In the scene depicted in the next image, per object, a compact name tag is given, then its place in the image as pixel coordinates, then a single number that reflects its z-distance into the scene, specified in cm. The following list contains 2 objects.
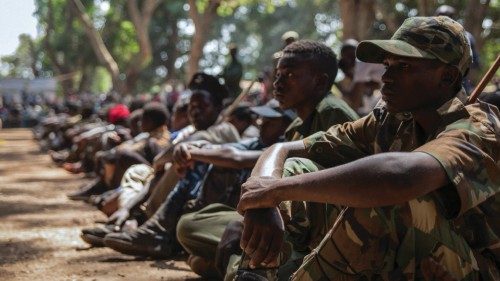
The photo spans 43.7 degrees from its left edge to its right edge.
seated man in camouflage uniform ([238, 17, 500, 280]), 188
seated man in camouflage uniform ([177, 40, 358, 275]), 354
